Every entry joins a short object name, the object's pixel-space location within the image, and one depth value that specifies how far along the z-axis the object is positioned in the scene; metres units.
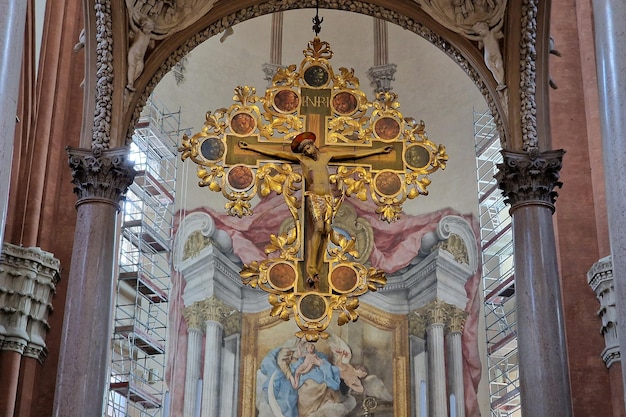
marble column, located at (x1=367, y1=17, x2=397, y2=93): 16.66
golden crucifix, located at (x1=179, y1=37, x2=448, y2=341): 10.13
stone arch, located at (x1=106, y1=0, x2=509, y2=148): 10.38
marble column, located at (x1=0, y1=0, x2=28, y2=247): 6.44
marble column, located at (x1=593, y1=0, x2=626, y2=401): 6.18
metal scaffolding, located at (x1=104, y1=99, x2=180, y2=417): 14.77
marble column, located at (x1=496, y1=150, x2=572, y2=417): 8.90
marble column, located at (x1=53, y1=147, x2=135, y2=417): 8.95
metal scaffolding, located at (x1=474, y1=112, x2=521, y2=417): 14.80
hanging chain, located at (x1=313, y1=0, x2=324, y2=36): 10.85
